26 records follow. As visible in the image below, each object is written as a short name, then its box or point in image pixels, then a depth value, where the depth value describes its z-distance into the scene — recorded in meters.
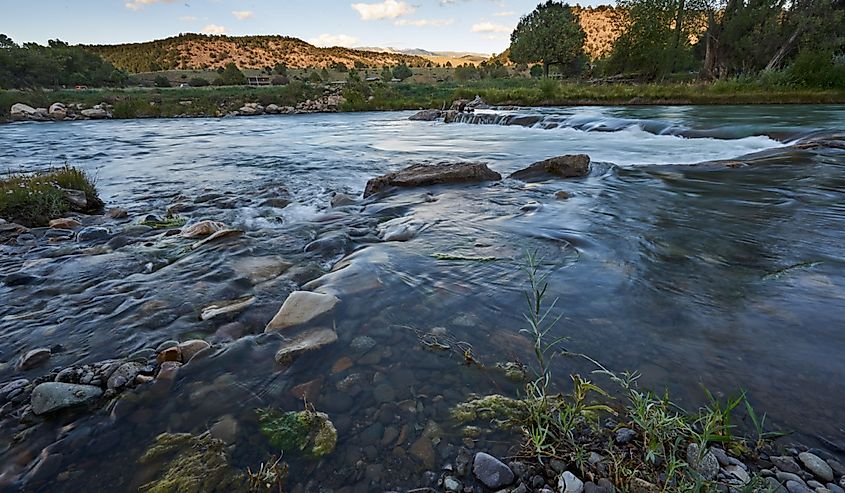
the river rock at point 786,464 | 1.49
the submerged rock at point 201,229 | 4.43
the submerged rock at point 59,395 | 1.91
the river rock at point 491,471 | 1.49
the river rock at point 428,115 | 20.92
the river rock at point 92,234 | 4.45
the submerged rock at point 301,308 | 2.61
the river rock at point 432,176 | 6.60
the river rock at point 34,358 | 2.26
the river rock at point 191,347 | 2.32
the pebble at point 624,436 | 1.59
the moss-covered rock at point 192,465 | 1.55
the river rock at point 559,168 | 7.31
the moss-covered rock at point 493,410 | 1.82
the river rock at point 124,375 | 2.08
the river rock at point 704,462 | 1.43
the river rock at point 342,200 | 5.94
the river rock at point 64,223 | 4.88
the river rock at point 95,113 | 23.92
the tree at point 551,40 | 45.31
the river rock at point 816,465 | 1.47
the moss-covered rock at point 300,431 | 1.70
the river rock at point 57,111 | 23.20
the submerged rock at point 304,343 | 2.29
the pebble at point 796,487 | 1.37
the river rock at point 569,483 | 1.41
